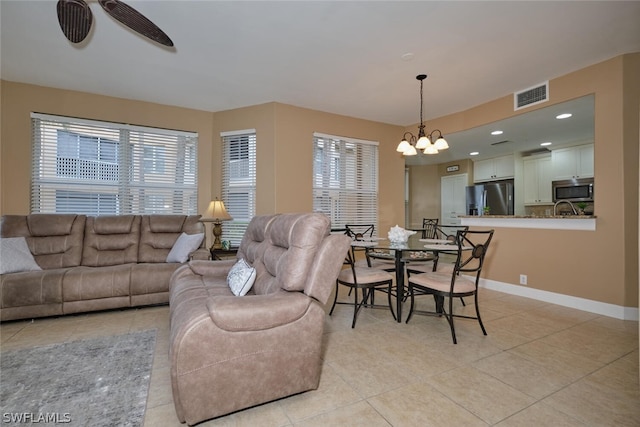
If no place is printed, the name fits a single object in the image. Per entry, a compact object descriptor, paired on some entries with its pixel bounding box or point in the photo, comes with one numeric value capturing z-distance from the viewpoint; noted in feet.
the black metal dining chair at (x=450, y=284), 7.84
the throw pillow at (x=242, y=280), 6.64
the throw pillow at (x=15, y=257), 9.20
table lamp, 12.92
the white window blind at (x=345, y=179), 15.02
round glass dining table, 8.41
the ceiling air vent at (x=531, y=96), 11.37
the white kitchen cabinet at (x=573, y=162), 16.60
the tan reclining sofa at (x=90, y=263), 8.95
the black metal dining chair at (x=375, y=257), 9.37
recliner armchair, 4.39
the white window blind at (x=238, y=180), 14.34
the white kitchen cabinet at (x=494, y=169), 20.54
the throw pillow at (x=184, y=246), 11.32
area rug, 4.87
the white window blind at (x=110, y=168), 11.88
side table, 12.78
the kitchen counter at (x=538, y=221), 10.27
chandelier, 10.46
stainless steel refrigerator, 20.12
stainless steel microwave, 16.37
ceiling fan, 5.96
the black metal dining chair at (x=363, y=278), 8.85
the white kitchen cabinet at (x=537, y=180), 18.60
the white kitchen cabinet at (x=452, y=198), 23.38
